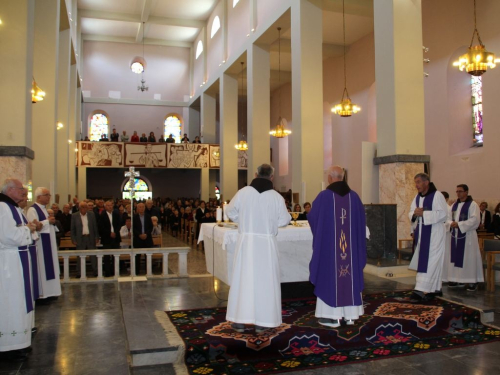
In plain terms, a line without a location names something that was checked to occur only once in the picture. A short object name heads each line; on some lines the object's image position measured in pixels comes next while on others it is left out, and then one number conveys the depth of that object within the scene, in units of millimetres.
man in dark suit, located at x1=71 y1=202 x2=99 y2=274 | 9445
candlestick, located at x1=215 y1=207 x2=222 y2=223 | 7102
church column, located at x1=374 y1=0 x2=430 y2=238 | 9852
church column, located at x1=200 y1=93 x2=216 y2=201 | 25359
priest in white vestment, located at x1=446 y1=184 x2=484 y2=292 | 7883
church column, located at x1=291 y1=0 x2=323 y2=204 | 13422
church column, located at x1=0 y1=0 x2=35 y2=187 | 9211
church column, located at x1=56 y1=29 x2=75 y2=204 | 16562
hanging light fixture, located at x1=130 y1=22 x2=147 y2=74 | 27664
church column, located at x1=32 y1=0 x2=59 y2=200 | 12602
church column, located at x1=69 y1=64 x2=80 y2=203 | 20078
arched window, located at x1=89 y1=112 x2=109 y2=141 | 28766
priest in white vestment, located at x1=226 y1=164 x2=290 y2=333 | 5086
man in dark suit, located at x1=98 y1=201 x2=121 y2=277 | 9906
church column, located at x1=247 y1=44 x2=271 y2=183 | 17422
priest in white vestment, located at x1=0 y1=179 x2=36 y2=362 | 4738
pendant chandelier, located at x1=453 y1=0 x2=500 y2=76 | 10391
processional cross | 8612
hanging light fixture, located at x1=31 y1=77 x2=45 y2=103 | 10734
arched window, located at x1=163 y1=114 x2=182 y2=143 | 29984
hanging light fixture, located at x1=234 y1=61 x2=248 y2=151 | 21297
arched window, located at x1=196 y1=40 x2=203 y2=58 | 27188
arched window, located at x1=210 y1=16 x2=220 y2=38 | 23469
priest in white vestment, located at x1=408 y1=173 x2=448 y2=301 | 6586
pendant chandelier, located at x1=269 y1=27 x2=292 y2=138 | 19328
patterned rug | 4617
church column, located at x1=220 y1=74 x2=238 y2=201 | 21484
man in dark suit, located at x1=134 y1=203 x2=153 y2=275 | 9785
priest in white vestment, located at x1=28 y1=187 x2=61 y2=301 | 6949
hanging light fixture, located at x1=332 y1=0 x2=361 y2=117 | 16344
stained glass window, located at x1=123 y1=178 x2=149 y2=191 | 29453
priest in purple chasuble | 5328
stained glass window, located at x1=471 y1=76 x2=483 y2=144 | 14477
